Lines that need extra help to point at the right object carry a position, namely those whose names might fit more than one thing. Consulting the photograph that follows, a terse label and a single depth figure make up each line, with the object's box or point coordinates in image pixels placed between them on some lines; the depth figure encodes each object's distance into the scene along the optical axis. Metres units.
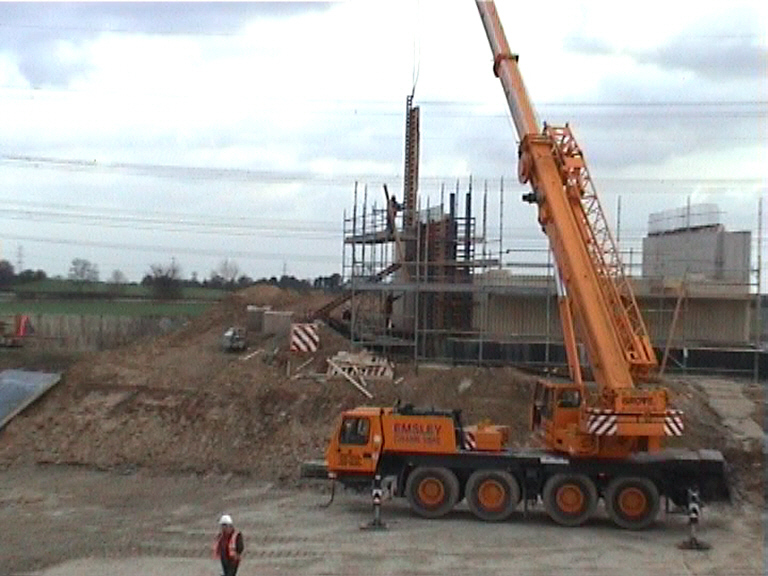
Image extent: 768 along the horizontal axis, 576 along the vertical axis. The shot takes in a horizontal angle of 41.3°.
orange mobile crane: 19.58
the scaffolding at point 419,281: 31.91
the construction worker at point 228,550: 12.48
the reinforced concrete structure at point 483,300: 30.88
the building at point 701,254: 34.81
